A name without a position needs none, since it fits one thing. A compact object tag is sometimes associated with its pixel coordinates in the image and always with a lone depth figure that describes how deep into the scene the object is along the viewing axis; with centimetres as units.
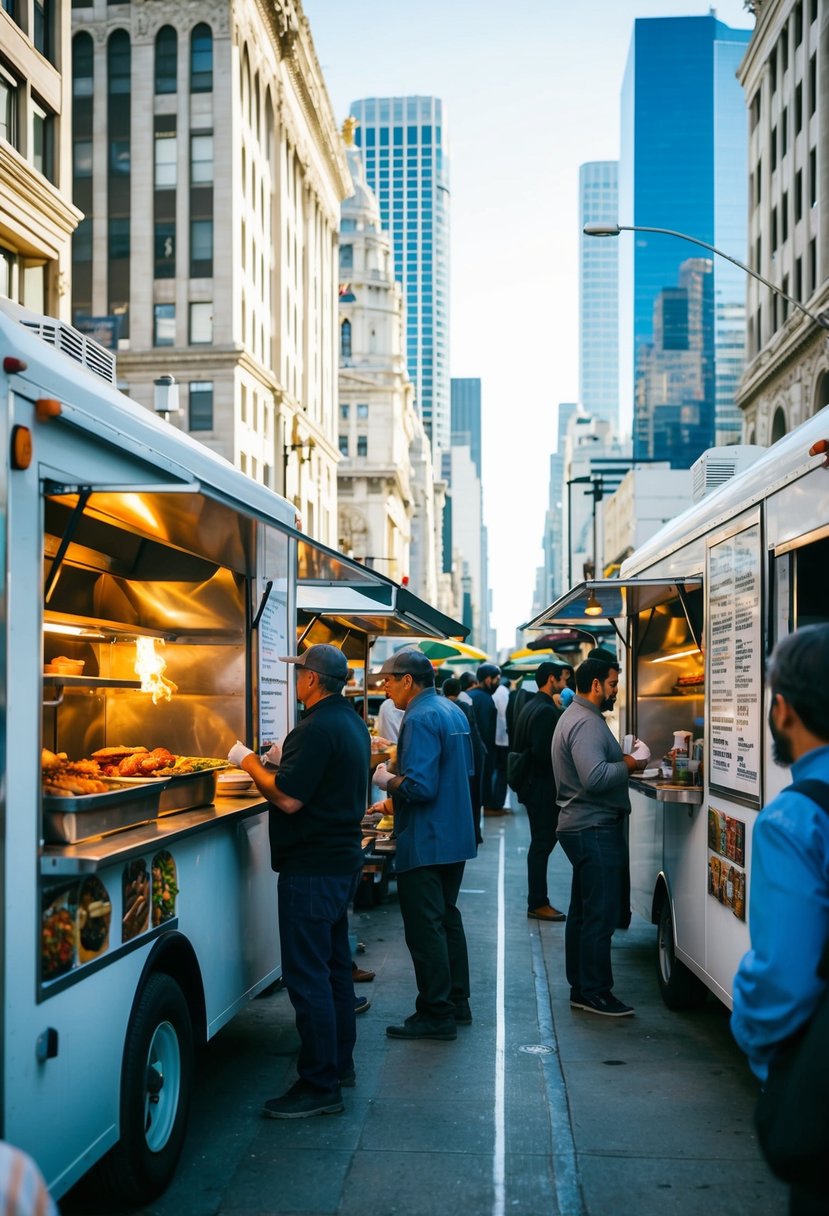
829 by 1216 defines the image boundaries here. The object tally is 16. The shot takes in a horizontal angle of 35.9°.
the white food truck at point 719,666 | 586
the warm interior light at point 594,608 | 995
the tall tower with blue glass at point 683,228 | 17200
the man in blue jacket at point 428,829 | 741
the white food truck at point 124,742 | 394
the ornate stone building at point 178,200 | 5506
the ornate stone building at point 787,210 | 4747
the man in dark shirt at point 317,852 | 607
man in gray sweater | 786
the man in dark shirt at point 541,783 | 1137
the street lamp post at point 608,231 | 1725
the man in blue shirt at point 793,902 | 272
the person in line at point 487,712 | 1789
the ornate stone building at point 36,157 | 2819
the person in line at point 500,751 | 2075
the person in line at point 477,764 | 1017
